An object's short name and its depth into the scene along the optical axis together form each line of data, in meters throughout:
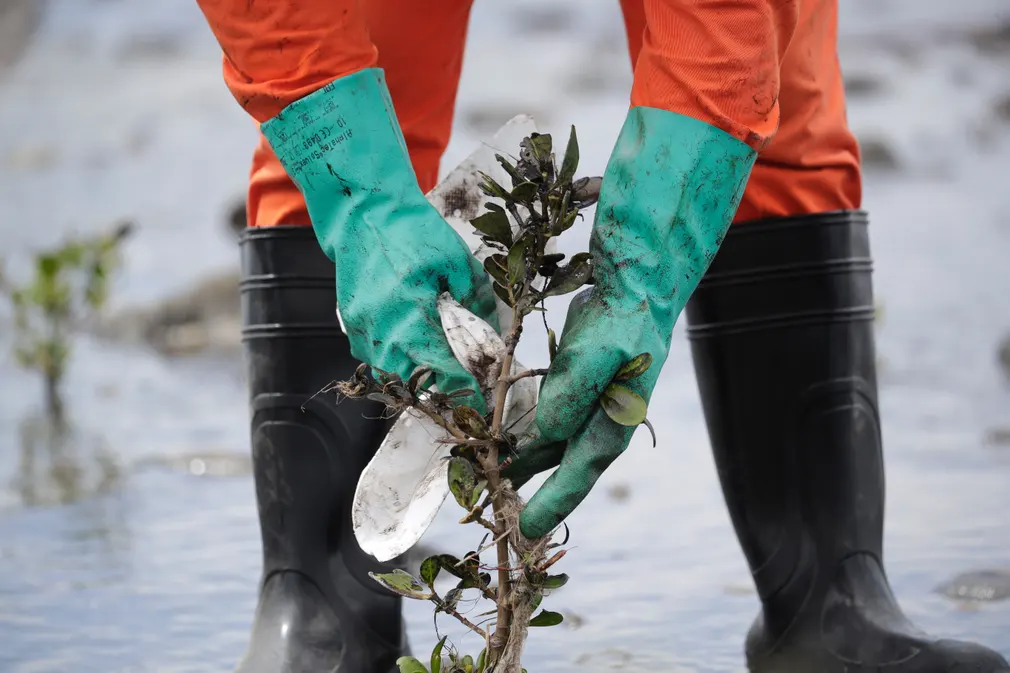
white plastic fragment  3.65
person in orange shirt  3.94
